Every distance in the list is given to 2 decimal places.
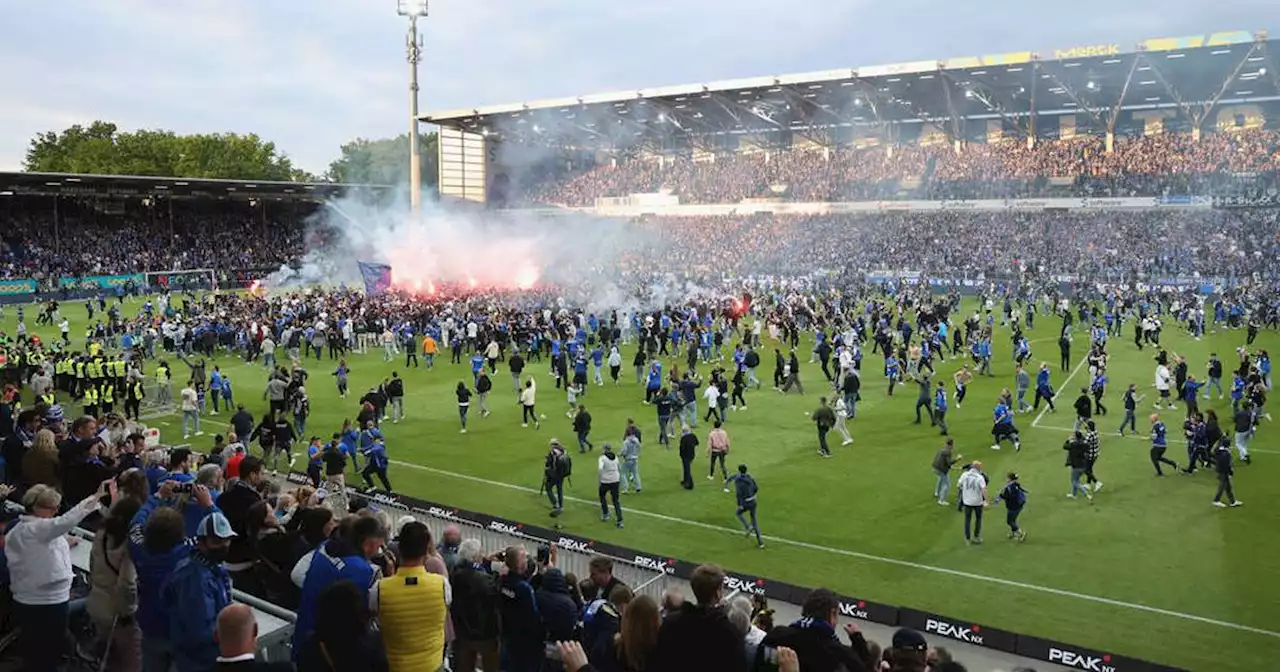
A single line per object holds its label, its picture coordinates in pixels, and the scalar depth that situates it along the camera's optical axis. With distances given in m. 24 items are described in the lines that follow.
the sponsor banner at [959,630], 10.46
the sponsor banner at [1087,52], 46.75
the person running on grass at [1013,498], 13.56
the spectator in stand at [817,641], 4.63
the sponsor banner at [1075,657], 9.70
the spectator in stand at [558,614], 6.48
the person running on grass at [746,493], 13.57
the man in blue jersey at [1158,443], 16.64
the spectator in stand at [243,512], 6.80
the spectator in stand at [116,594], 5.71
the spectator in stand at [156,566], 5.35
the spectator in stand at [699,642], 4.48
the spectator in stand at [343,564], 5.20
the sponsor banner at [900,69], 51.48
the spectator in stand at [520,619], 6.39
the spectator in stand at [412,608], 4.96
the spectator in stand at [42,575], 5.70
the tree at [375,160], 102.88
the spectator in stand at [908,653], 4.63
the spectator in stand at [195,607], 5.11
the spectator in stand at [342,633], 4.65
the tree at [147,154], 83.31
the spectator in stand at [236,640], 4.22
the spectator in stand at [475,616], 6.31
